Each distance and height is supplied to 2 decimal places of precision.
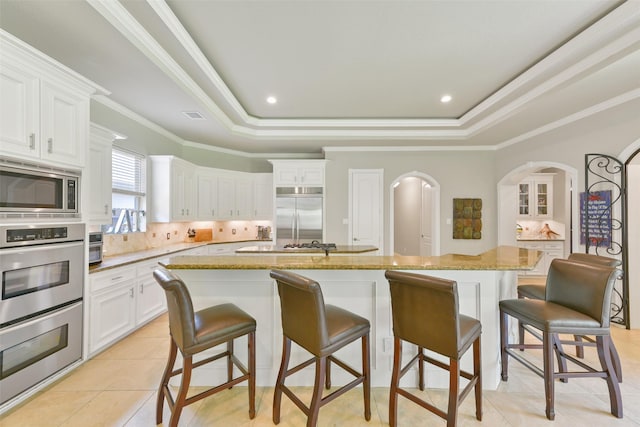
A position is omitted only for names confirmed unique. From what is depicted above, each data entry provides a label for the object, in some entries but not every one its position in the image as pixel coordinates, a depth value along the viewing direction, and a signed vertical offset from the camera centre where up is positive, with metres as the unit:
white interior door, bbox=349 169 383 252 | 5.50 +0.17
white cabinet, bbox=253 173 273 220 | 6.03 +0.40
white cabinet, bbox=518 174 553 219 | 6.05 +0.43
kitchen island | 2.16 -0.70
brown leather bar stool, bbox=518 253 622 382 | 2.26 -0.76
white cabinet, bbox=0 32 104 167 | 1.93 +0.85
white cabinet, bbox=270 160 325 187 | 5.45 +0.84
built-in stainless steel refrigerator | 5.32 -0.02
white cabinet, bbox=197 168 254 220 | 5.23 +0.39
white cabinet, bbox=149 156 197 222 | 4.39 +0.42
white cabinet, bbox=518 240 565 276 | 5.70 -0.73
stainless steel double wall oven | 1.91 -0.70
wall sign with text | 3.44 -0.01
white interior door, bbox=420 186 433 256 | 5.90 -0.20
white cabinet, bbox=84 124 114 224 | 2.90 +0.43
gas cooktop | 4.07 -0.50
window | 3.78 +0.30
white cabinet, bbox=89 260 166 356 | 2.64 -1.00
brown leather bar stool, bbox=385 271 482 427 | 1.53 -0.70
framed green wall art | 5.44 -0.09
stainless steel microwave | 1.95 +0.18
